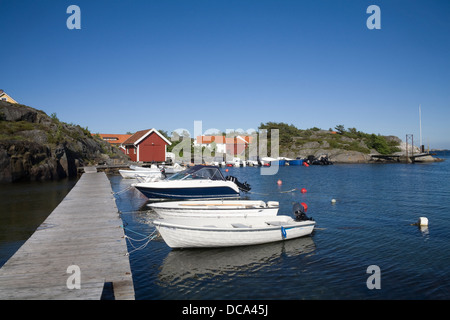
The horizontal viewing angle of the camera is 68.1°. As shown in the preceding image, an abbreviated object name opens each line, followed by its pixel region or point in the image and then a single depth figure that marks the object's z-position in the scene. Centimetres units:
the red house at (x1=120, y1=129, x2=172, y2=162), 5047
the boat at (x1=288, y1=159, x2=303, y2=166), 7431
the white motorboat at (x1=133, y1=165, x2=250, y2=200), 2075
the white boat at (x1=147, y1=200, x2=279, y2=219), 1345
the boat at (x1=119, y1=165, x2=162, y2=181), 3191
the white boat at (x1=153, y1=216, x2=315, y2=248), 1128
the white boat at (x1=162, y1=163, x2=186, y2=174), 3703
